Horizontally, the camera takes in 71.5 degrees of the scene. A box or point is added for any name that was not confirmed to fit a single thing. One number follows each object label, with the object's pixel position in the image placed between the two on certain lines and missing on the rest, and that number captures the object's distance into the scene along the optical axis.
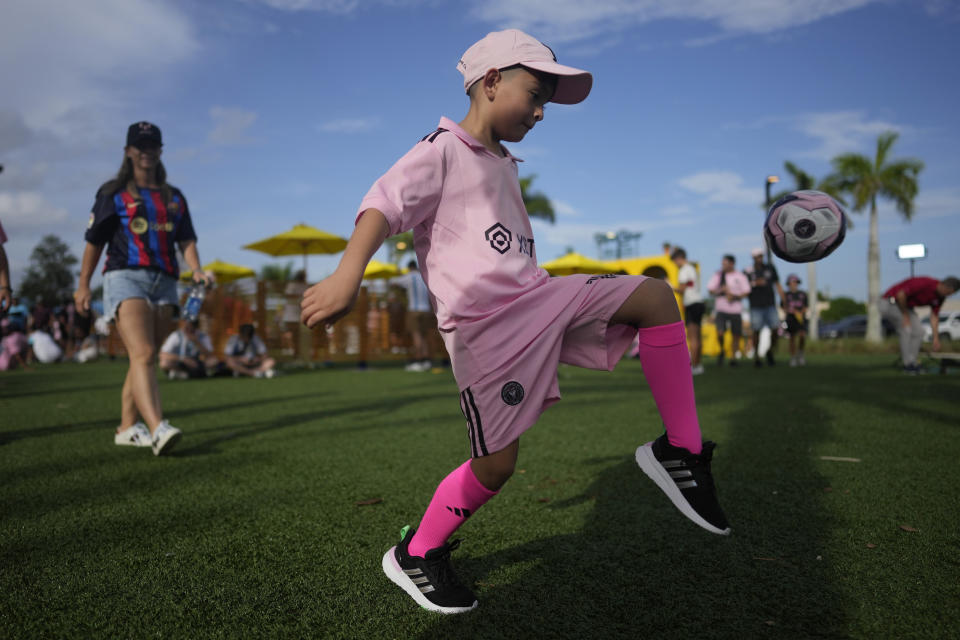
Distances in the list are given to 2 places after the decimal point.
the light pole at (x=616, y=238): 39.73
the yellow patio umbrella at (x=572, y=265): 20.97
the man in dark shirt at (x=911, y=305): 10.20
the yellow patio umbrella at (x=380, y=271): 21.23
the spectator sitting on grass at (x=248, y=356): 13.07
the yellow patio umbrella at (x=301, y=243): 17.50
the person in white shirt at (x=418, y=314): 13.88
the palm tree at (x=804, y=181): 37.34
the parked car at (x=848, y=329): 40.75
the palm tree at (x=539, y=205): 38.53
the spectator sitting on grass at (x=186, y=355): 12.24
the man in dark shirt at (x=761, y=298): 13.16
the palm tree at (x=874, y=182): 35.97
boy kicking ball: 1.96
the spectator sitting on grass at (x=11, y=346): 15.65
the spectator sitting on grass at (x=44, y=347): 18.98
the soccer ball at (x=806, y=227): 2.96
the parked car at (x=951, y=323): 35.47
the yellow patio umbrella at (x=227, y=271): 21.81
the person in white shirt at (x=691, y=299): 11.97
